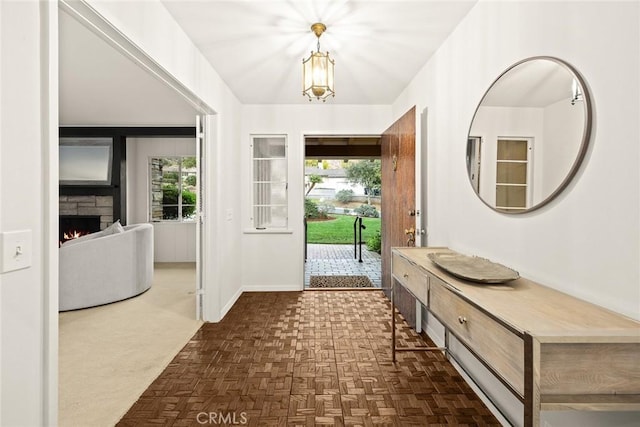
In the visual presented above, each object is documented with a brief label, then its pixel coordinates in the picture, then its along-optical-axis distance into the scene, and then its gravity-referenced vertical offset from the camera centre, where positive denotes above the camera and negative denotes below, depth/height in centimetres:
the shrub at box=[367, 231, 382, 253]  836 -90
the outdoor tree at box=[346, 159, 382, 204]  1027 +99
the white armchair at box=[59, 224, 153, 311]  359 -71
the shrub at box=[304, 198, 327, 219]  1084 -14
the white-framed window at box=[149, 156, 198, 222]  634 +30
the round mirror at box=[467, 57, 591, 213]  137 +35
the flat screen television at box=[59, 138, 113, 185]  578 +73
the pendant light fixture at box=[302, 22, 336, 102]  237 +93
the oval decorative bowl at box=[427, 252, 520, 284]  149 -29
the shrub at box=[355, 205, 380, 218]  1044 -12
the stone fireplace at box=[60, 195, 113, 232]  579 -5
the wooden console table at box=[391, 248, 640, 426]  93 -41
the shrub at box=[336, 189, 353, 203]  1088 +37
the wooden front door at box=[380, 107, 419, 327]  313 +15
